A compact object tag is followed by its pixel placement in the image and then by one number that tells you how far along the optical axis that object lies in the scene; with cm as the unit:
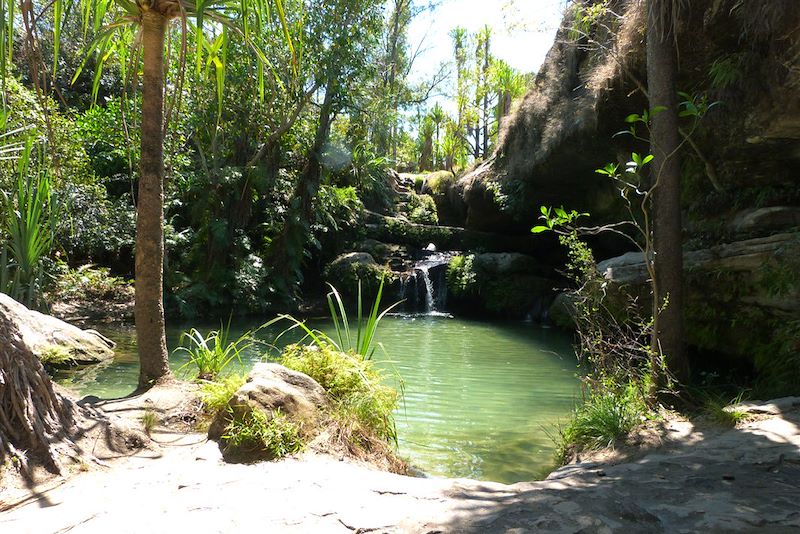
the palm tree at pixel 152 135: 426
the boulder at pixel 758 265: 550
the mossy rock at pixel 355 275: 1648
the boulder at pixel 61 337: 688
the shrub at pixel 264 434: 337
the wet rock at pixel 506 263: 1603
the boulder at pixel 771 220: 625
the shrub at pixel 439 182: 2244
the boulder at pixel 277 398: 355
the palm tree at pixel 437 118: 3278
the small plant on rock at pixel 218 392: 392
